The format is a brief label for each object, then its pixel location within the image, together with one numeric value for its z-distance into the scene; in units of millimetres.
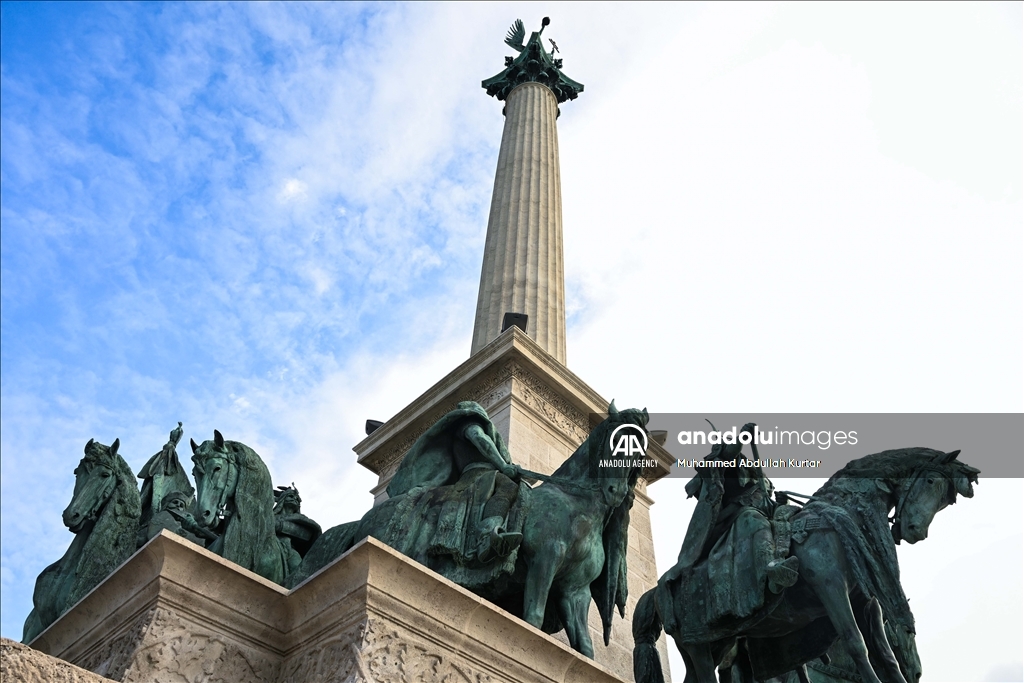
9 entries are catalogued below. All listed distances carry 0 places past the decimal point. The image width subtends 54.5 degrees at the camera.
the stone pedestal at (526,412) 12242
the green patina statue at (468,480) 7859
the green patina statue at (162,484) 8570
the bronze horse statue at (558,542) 7887
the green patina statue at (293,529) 8812
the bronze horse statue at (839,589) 6734
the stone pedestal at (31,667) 4504
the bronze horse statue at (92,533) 8273
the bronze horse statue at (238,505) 7840
